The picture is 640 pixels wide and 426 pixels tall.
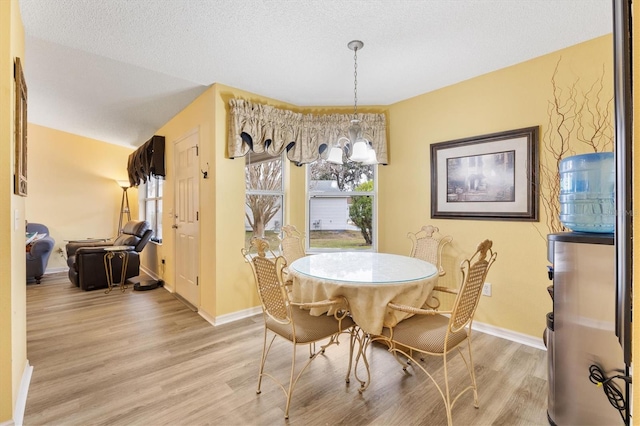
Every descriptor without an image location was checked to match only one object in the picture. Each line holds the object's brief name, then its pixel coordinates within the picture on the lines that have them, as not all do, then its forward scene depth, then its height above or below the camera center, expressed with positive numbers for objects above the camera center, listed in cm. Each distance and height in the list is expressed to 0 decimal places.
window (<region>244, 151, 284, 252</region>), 346 +18
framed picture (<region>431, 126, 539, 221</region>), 254 +32
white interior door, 348 -7
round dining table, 172 -46
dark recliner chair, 429 -68
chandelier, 220 +49
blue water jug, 149 +9
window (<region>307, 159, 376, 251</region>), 371 +7
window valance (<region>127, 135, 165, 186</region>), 437 +84
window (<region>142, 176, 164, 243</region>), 518 +13
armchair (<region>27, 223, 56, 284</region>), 449 -66
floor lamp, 612 +19
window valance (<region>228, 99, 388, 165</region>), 322 +93
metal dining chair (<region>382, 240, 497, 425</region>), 153 -68
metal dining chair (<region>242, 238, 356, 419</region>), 170 -64
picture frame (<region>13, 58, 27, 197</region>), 168 +47
